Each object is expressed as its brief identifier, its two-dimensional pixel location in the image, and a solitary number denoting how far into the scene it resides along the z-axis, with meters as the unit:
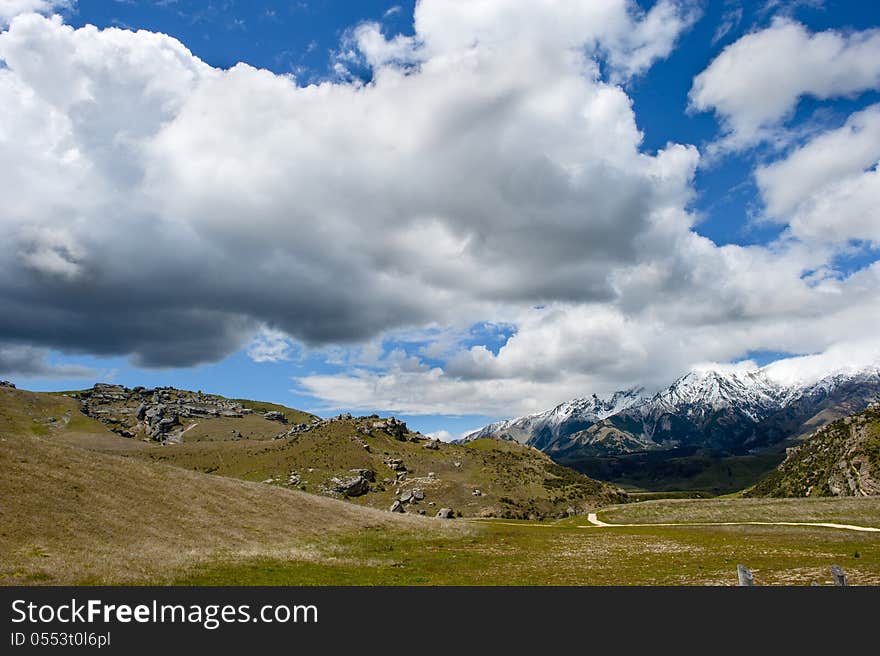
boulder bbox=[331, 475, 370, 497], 157.25
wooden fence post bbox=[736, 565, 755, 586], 21.12
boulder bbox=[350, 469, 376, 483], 172.38
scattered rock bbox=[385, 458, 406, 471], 189.00
